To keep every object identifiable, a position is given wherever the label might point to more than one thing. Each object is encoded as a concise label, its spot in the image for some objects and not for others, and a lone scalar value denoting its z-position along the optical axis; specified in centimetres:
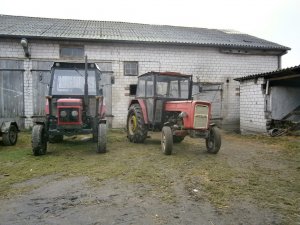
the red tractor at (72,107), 728
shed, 1147
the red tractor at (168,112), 727
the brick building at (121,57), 1262
